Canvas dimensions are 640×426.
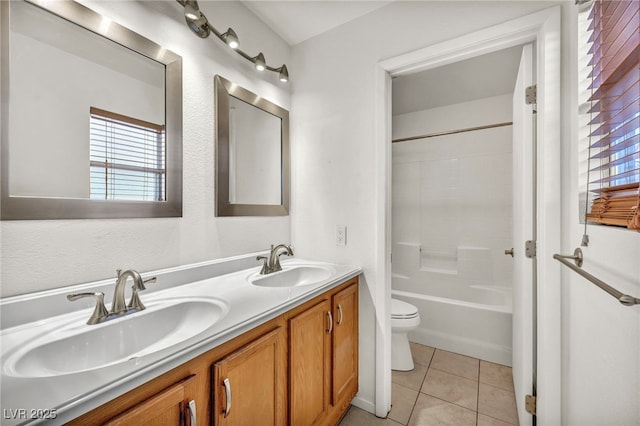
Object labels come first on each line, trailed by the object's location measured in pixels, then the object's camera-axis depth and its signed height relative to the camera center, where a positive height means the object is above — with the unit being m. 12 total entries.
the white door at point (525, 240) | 1.33 -0.16
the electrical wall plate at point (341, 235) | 1.72 -0.15
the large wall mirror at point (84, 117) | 0.87 +0.35
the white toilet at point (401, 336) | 1.97 -0.92
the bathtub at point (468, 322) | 2.12 -0.90
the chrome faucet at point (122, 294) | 0.91 -0.27
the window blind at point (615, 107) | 0.65 +0.28
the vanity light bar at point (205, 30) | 1.24 +0.89
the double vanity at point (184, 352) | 0.56 -0.38
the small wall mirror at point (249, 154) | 1.49 +0.36
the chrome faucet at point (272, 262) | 1.52 -0.28
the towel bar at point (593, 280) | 0.56 -0.18
